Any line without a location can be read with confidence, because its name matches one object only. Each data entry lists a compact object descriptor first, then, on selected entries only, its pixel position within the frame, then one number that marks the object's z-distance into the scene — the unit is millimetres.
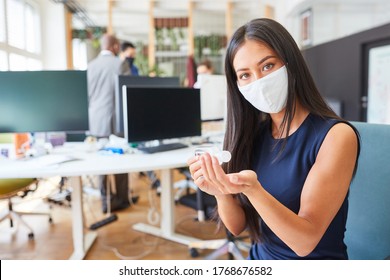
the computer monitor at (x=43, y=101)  1538
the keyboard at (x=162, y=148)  1717
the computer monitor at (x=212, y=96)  2176
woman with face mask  630
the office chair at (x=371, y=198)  837
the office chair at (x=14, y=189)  1667
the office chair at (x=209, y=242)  1572
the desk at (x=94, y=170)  1330
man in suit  2461
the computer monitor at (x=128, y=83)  1943
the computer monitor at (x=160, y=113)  1642
